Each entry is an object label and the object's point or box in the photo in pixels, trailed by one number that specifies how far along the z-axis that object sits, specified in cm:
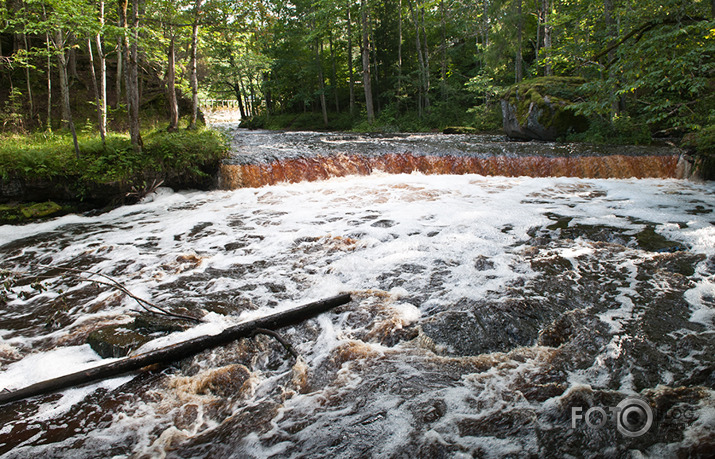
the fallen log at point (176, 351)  259
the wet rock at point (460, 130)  1943
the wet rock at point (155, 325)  351
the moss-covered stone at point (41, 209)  777
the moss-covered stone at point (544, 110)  1359
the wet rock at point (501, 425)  231
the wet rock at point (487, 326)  325
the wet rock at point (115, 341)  320
